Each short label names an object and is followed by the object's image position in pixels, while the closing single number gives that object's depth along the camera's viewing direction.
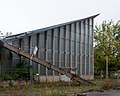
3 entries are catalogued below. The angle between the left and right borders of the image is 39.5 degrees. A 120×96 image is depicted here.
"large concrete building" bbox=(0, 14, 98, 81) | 17.09
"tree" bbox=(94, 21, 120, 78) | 31.37
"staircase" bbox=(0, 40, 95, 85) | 14.17
